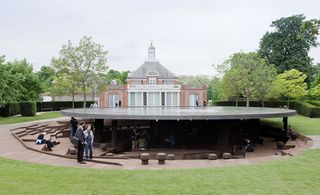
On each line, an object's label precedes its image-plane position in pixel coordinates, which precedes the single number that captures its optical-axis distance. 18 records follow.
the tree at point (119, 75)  106.61
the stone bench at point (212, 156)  15.17
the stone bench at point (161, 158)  14.09
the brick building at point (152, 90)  57.03
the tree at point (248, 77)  43.91
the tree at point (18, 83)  35.88
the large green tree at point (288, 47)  56.97
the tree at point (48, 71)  39.85
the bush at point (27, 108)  40.81
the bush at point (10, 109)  42.47
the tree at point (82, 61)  39.31
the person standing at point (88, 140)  15.06
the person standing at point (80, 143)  14.27
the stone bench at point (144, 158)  13.98
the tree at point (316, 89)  43.06
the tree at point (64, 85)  40.94
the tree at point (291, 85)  45.81
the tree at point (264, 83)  43.53
